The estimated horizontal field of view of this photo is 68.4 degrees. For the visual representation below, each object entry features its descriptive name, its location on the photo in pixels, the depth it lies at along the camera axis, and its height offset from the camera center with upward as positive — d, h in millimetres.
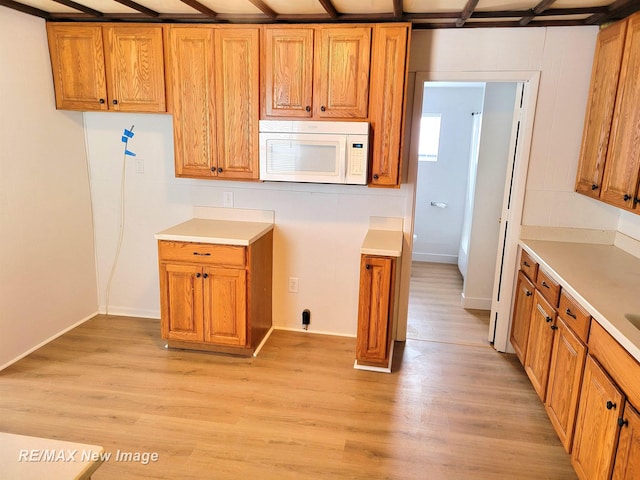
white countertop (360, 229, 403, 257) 3045 -709
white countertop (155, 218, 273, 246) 3211 -700
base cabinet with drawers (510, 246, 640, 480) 1765 -1066
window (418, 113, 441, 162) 5984 -6
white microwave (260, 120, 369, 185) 3100 -106
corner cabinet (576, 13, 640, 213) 2473 +122
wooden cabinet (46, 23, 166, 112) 3282 +435
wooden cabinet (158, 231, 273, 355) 3246 -1122
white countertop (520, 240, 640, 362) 1897 -687
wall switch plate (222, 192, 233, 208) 3770 -524
